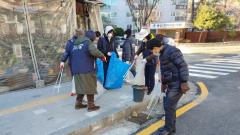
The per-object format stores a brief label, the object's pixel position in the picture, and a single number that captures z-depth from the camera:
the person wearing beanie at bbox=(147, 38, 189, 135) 2.60
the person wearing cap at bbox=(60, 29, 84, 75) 3.29
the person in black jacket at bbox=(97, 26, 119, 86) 4.45
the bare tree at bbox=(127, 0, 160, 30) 21.37
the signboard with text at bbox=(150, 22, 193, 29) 20.21
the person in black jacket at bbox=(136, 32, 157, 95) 4.20
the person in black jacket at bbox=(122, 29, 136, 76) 4.94
